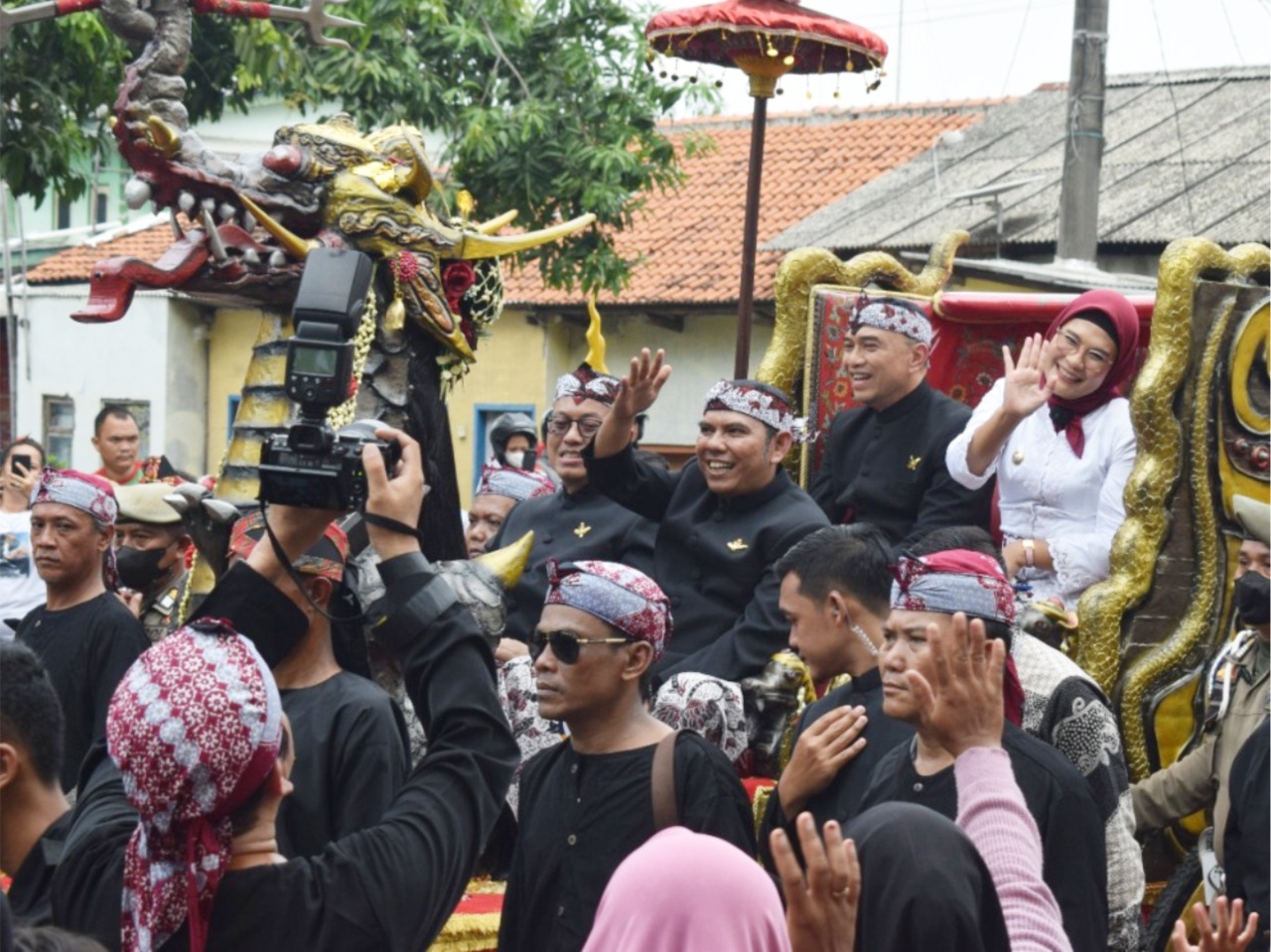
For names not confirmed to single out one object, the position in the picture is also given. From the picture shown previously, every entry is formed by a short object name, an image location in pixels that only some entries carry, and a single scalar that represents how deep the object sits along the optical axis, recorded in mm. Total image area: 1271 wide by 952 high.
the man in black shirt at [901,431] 6672
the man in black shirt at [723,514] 6172
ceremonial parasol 8078
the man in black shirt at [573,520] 6738
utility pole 14457
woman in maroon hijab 6426
